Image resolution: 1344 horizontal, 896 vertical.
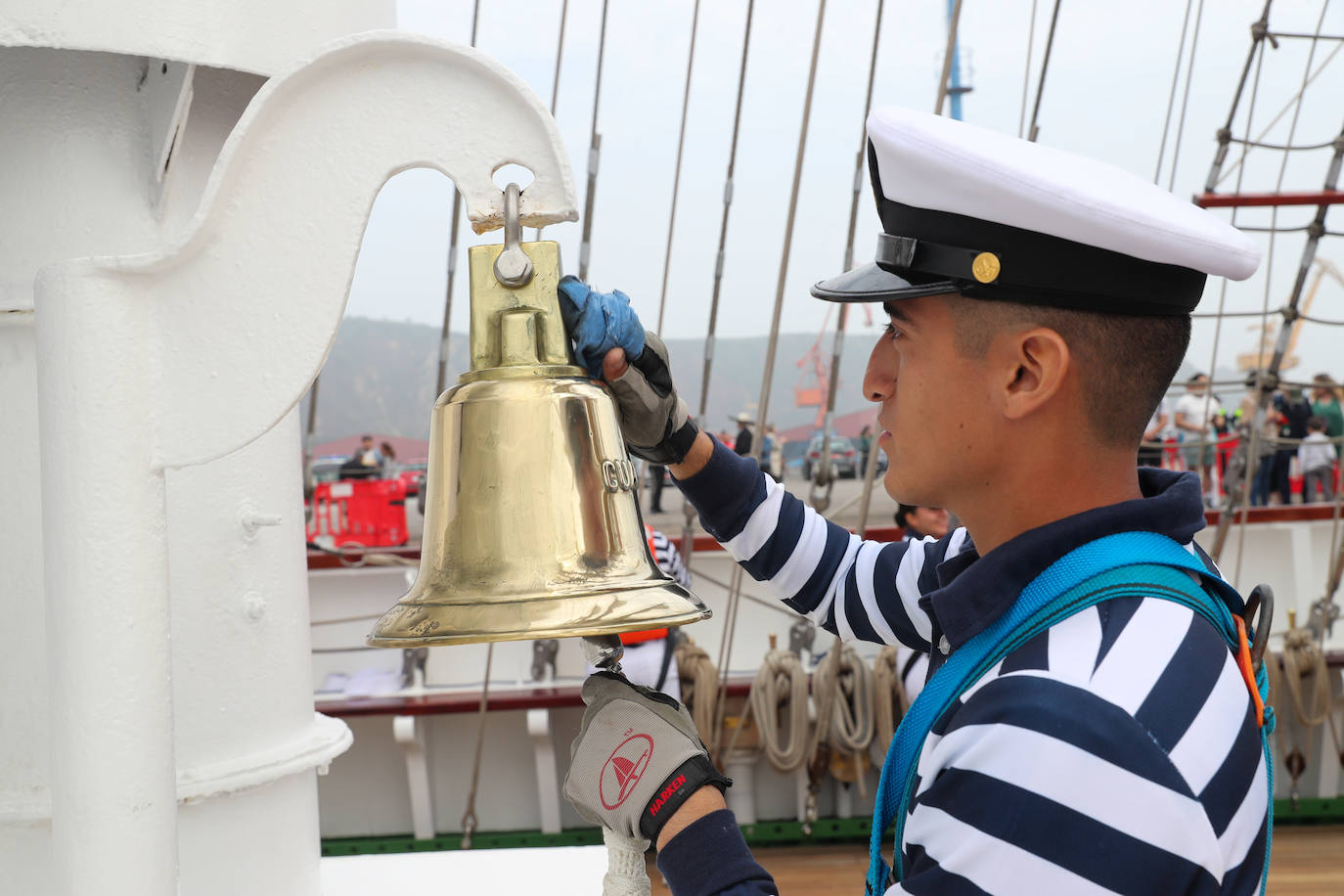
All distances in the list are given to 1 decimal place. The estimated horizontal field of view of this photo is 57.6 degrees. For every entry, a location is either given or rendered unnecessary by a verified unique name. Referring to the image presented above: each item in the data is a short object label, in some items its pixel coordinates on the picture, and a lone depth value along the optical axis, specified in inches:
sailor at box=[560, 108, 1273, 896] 37.4
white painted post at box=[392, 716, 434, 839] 211.5
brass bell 42.0
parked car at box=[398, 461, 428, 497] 572.8
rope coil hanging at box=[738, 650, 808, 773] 207.9
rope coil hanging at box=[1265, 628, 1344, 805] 215.3
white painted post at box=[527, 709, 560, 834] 208.7
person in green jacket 432.8
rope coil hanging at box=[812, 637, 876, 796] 207.8
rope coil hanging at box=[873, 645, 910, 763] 208.5
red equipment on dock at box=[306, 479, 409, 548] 314.5
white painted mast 44.3
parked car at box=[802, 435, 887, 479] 757.3
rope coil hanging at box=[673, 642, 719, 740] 208.5
